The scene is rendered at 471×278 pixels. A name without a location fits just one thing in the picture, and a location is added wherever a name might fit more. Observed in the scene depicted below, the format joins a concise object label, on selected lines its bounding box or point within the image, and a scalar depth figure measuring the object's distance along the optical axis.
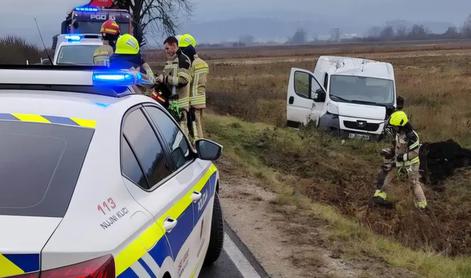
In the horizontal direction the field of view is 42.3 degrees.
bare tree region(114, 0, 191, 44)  33.41
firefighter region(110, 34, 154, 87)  8.03
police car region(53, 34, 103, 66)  14.69
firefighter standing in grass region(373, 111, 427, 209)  10.09
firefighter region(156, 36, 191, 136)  9.09
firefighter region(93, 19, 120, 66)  9.01
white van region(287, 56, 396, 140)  15.41
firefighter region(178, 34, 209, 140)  9.47
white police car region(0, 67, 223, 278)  2.21
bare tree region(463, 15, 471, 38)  173.60
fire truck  19.09
